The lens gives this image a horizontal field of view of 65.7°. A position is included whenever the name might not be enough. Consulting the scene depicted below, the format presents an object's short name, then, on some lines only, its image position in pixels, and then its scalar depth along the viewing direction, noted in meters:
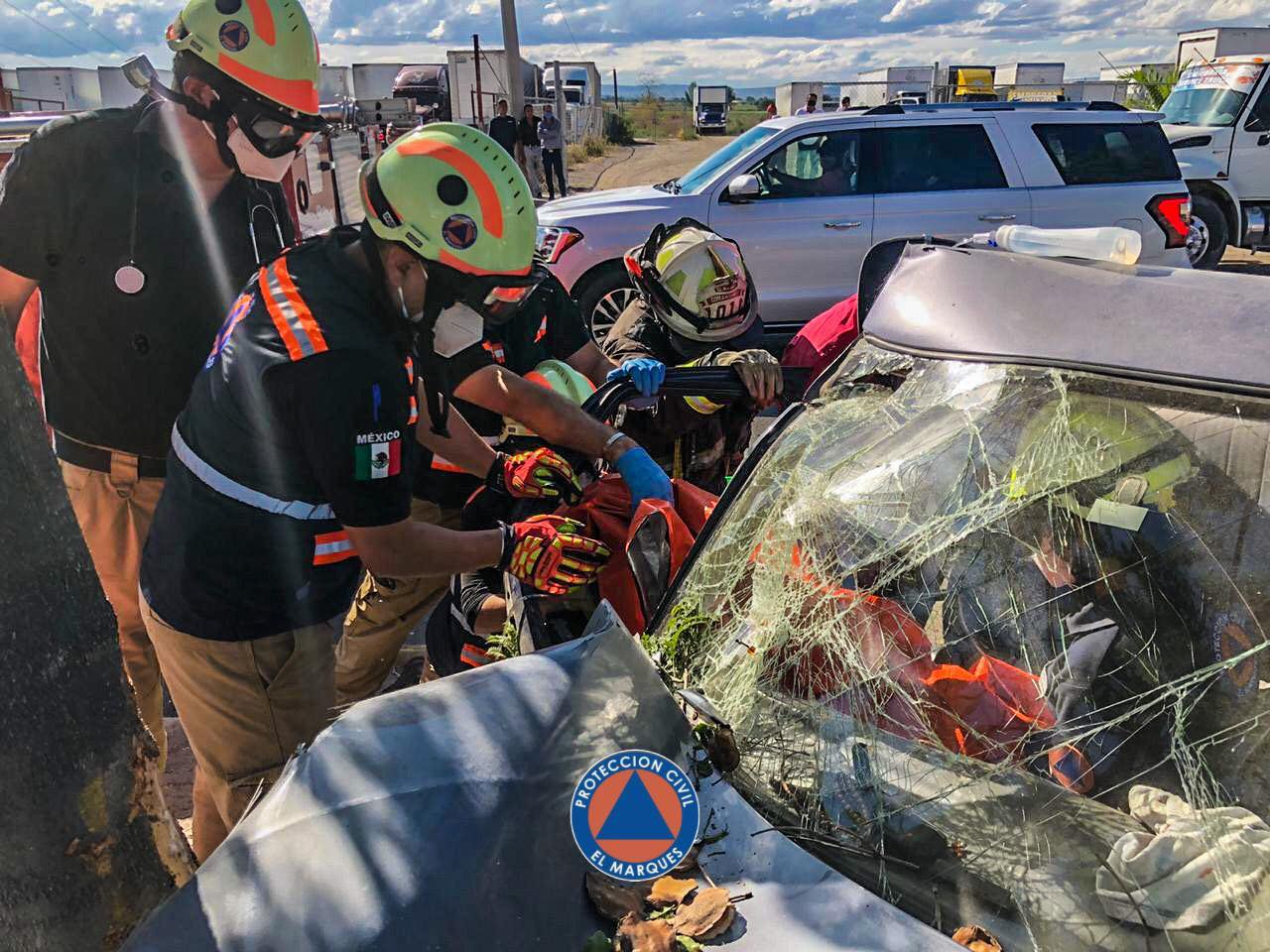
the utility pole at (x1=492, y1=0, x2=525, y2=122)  13.99
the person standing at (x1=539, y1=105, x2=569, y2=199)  18.00
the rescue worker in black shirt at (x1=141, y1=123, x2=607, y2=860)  1.94
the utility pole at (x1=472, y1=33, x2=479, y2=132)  17.23
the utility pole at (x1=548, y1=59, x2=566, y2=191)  22.97
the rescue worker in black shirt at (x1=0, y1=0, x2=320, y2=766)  2.63
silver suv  8.05
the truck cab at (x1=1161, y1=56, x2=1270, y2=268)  11.80
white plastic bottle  1.85
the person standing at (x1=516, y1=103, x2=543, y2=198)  15.45
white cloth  1.26
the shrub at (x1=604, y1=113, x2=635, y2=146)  48.38
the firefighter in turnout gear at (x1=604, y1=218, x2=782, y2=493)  3.26
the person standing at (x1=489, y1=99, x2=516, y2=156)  15.16
